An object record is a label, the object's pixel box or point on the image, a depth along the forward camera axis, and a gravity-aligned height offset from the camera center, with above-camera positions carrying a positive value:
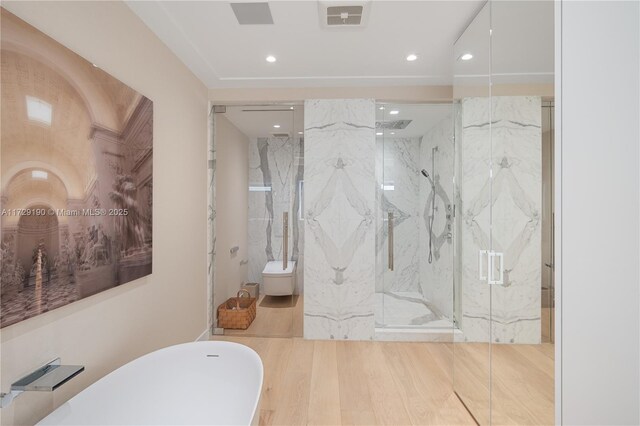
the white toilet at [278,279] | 3.24 -0.75
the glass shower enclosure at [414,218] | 3.20 -0.07
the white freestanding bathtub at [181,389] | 1.40 -0.95
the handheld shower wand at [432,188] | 3.39 +0.27
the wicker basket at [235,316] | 3.21 -1.15
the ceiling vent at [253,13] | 1.88 +1.31
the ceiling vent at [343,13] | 1.81 +1.29
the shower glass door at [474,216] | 1.75 -0.02
